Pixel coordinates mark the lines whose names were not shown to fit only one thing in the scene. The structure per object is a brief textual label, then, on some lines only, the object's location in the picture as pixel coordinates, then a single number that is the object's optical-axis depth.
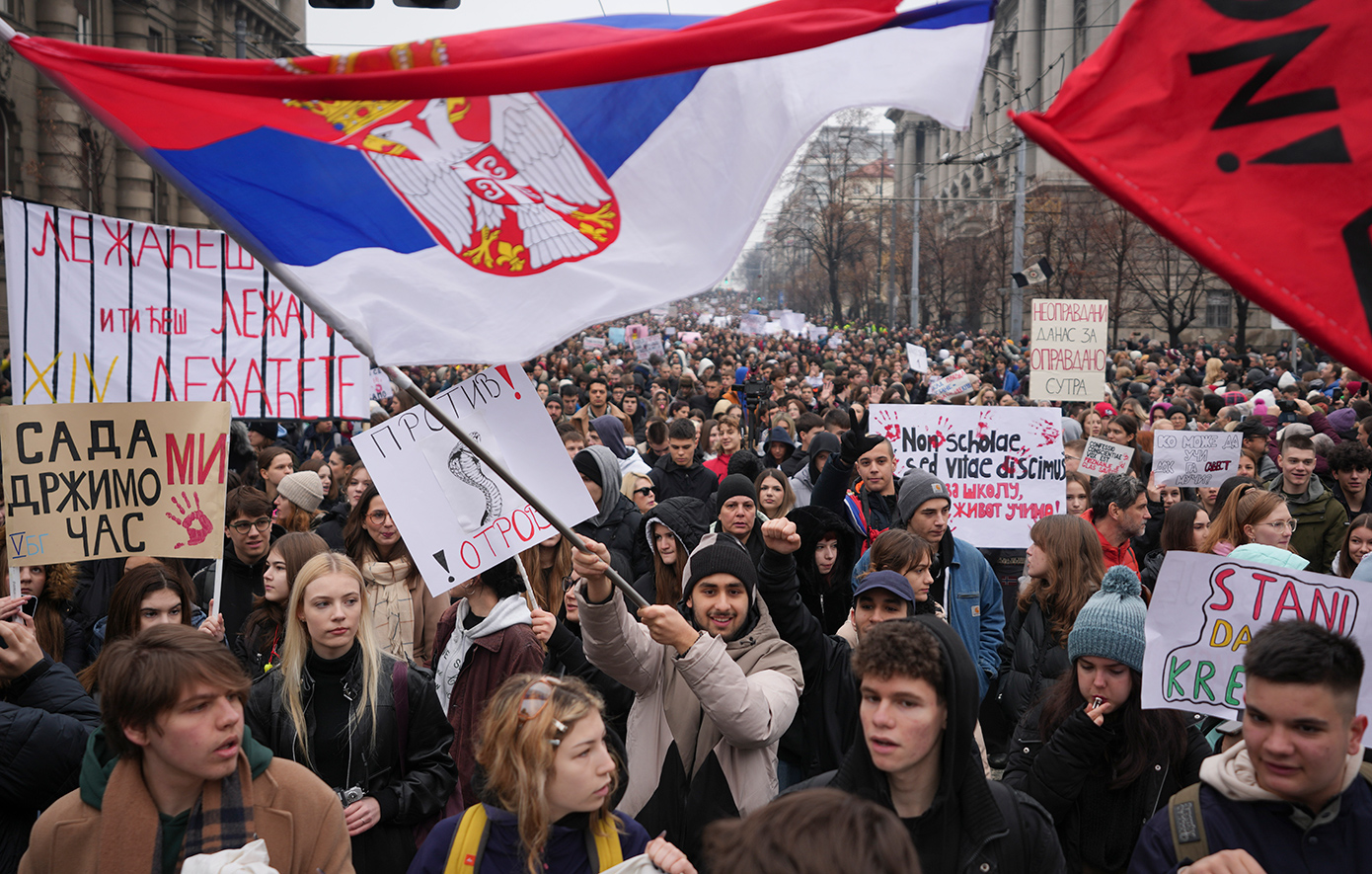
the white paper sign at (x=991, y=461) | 8.03
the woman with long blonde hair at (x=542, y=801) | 2.94
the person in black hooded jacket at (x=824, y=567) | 6.27
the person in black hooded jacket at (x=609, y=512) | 7.27
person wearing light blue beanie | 3.48
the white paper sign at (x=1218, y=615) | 3.58
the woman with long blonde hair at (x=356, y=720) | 3.81
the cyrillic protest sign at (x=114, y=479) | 4.72
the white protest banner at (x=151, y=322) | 5.36
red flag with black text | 2.45
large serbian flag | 3.15
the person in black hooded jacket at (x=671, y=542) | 6.08
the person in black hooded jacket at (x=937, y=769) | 2.75
